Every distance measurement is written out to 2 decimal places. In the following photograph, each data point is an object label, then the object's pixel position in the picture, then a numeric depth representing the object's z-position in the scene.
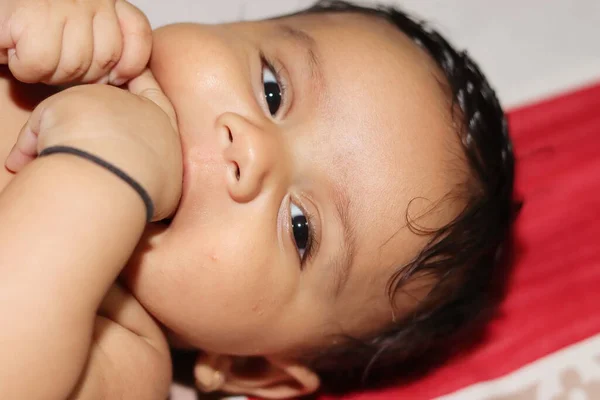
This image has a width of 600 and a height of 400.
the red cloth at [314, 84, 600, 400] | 0.48
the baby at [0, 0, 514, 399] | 0.37
